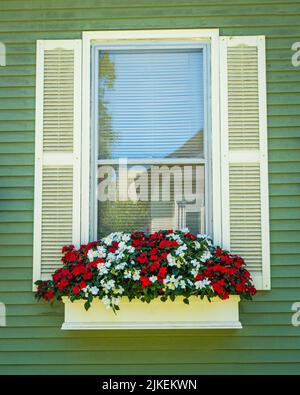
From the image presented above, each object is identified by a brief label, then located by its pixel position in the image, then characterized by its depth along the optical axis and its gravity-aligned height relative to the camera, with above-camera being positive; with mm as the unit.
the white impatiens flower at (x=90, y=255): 3362 -184
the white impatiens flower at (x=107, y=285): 3252 -351
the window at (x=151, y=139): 3580 +559
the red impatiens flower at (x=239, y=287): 3270 -365
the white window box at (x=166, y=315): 3348 -539
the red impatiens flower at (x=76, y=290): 3252 -380
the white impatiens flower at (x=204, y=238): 3451 -82
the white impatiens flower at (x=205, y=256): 3336 -187
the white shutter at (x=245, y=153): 3541 +460
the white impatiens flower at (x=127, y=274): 3262 -288
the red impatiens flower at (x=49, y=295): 3371 -426
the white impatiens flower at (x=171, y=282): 3238 -331
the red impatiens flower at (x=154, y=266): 3261 -241
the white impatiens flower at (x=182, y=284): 3234 -342
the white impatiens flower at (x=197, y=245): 3379 -122
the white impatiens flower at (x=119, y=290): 3268 -384
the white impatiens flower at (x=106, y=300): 3244 -438
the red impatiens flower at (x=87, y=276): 3303 -304
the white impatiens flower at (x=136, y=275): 3254 -293
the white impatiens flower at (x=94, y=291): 3255 -386
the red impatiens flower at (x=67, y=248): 3465 -147
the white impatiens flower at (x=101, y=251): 3369 -161
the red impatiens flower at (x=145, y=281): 3221 -324
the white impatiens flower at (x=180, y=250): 3322 -151
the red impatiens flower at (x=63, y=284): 3305 -352
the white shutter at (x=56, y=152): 3576 +467
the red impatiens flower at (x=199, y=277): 3266 -304
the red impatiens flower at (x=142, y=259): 3293 -202
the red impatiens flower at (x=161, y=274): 3240 -285
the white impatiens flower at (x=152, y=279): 3236 -314
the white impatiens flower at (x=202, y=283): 3238 -337
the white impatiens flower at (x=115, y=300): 3266 -442
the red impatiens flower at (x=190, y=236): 3425 -69
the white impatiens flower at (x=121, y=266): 3275 -243
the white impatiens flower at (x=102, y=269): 3292 -262
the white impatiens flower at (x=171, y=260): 3298 -211
